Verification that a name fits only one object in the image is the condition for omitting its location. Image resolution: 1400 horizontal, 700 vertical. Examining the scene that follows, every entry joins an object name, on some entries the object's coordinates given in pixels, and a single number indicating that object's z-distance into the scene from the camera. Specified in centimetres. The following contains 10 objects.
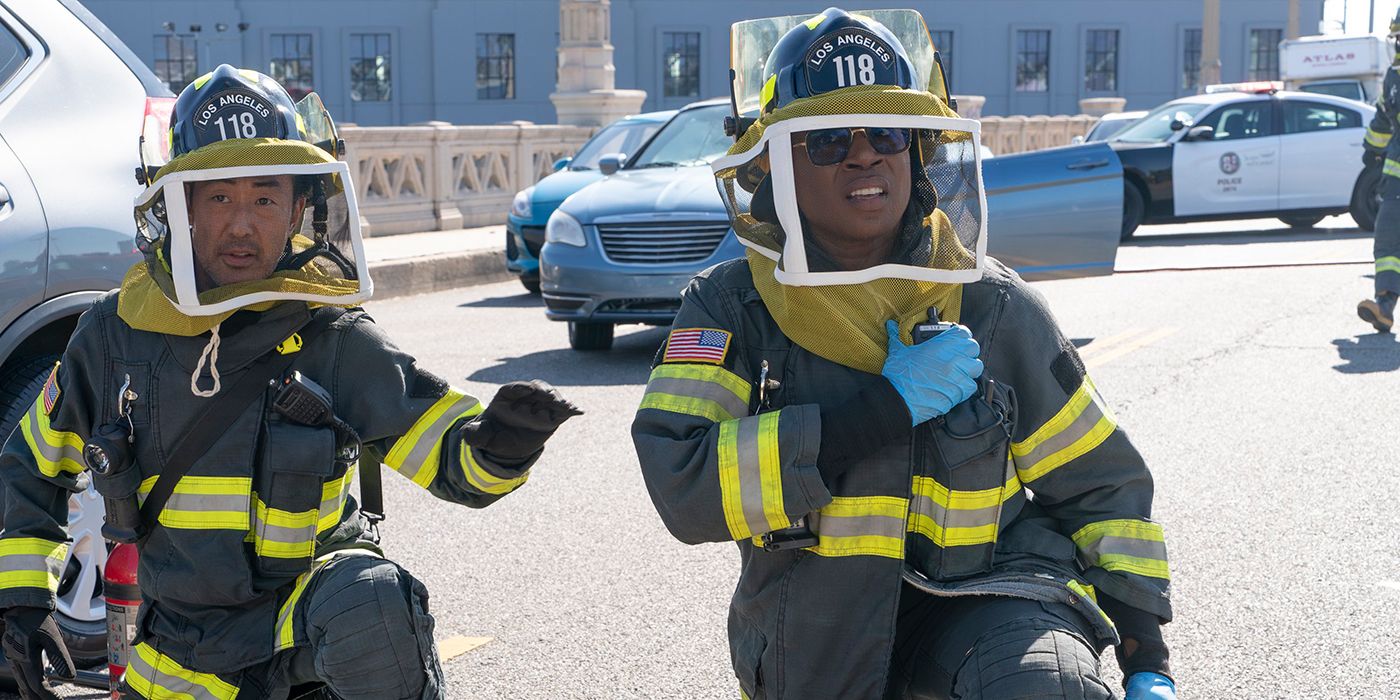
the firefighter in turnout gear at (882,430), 265
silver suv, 411
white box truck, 2597
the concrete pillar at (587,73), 2294
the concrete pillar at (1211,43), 3438
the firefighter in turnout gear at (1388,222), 905
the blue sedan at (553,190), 1238
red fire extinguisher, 324
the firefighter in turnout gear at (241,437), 292
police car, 1698
